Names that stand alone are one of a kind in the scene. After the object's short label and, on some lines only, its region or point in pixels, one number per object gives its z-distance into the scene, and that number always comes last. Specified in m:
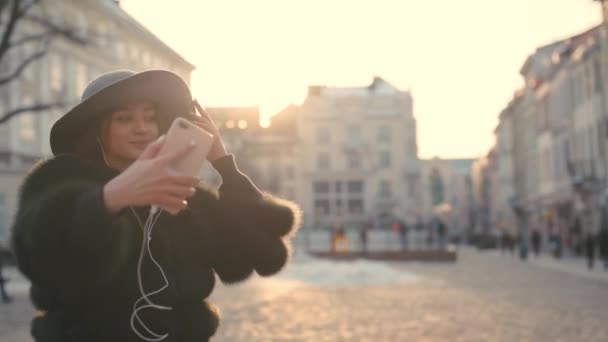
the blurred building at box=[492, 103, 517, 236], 74.56
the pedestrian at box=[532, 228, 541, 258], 44.91
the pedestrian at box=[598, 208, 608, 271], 31.02
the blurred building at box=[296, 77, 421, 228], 99.88
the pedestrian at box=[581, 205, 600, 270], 43.38
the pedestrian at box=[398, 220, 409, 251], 55.09
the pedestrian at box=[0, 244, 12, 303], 18.14
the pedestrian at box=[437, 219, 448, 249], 51.12
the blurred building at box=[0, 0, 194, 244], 40.06
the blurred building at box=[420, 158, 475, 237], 110.12
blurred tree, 18.59
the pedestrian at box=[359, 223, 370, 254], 50.39
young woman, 2.76
